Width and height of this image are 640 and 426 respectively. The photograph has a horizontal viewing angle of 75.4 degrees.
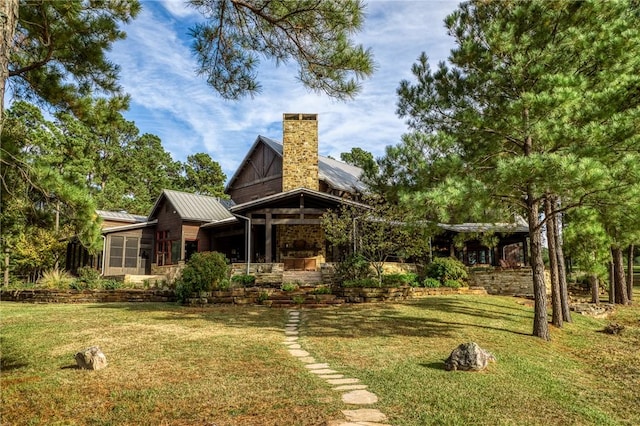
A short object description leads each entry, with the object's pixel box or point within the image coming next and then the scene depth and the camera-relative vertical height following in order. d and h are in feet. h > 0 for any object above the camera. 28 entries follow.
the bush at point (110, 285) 56.39 -3.58
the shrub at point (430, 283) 53.57 -3.20
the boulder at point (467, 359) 20.80 -5.10
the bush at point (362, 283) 46.93 -2.79
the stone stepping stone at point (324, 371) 20.24 -5.53
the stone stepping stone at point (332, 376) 19.32 -5.51
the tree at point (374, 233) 50.11 +3.26
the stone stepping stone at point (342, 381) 18.34 -5.49
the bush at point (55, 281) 56.54 -3.09
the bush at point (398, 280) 50.24 -2.68
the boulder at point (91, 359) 20.56 -5.00
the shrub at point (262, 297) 44.51 -4.14
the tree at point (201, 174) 146.00 +30.10
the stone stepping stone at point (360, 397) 15.80 -5.45
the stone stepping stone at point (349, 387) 17.54 -5.48
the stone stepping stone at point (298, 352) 24.02 -5.53
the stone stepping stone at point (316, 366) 21.03 -5.53
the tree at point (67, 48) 17.64 +9.77
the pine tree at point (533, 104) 24.57 +10.71
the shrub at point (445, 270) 56.49 -1.61
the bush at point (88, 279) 55.77 -2.81
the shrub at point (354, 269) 51.03 -1.31
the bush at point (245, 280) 52.95 -2.75
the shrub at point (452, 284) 55.01 -3.41
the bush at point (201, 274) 44.91 -1.75
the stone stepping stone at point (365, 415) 13.83 -5.37
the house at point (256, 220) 66.95 +6.87
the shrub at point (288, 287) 48.44 -3.33
